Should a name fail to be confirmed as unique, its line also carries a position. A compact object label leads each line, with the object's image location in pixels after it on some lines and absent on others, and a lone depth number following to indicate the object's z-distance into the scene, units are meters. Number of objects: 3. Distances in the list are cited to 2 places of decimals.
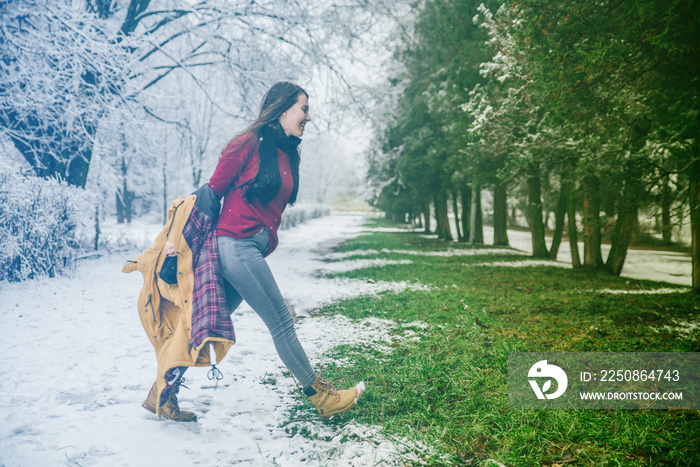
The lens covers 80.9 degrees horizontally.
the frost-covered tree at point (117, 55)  6.21
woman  2.56
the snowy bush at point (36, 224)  6.02
